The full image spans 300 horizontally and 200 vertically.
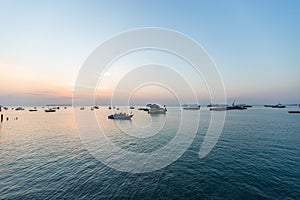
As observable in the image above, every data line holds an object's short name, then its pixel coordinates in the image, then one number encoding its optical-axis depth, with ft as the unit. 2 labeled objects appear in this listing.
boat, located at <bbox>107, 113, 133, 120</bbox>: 289.66
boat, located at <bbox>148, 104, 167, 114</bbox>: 468.75
